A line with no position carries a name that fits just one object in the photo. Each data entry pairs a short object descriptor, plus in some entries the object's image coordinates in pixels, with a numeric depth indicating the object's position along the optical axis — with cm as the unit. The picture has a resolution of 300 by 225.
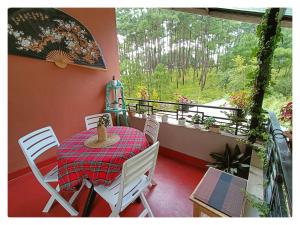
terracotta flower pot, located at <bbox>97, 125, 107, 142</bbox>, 154
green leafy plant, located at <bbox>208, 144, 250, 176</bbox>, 181
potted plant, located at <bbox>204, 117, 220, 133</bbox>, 216
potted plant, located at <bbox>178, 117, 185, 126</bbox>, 248
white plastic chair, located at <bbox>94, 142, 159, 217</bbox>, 106
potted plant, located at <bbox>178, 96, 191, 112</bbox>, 262
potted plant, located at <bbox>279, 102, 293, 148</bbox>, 148
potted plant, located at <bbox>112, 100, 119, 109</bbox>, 298
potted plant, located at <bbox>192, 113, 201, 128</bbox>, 236
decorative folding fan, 193
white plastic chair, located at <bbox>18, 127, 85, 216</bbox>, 134
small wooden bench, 111
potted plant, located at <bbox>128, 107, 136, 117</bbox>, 311
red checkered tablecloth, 121
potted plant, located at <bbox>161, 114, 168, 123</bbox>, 269
